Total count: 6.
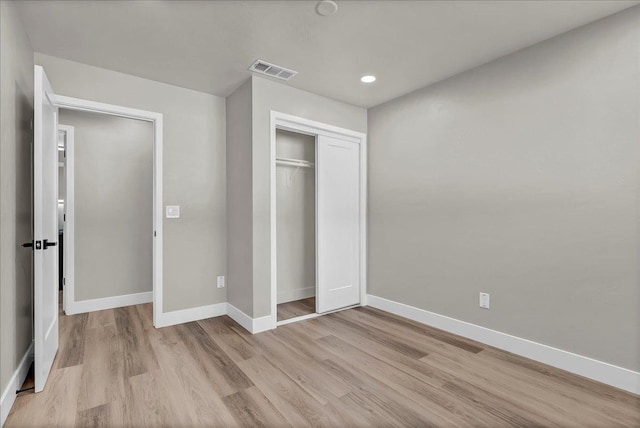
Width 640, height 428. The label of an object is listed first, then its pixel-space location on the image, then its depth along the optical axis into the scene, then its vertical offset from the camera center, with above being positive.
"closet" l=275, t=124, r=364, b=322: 3.69 -0.12
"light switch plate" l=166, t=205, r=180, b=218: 3.27 +0.03
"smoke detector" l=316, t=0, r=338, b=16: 2.01 +1.32
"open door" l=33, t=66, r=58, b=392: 1.97 -0.10
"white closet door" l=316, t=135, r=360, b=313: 3.67 -0.12
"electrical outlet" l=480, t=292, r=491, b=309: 2.81 -0.76
